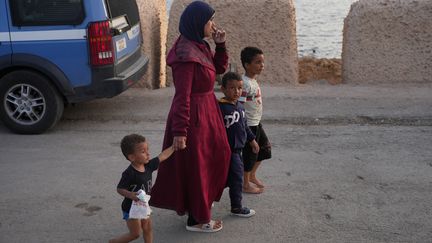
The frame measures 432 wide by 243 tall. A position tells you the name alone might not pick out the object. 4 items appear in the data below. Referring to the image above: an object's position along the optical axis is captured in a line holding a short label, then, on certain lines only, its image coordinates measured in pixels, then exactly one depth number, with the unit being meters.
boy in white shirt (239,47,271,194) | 5.25
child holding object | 4.24
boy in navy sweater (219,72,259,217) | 4.93
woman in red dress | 4.47
